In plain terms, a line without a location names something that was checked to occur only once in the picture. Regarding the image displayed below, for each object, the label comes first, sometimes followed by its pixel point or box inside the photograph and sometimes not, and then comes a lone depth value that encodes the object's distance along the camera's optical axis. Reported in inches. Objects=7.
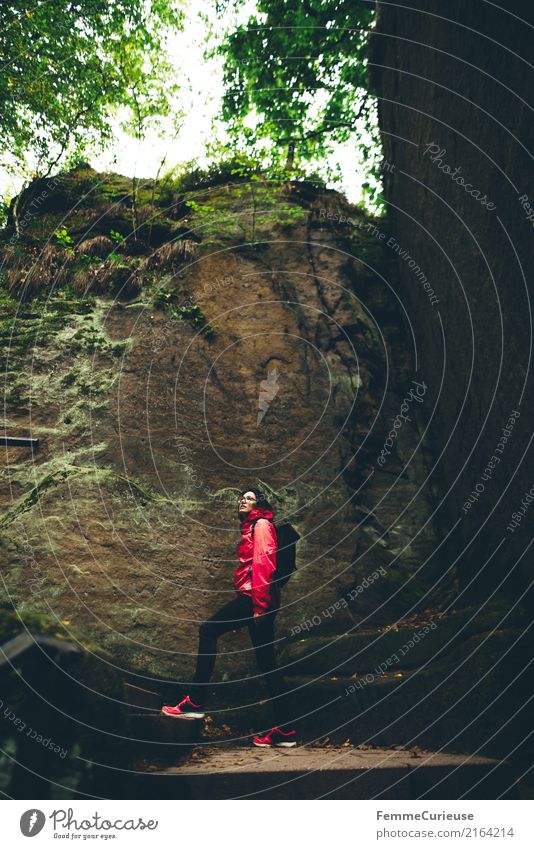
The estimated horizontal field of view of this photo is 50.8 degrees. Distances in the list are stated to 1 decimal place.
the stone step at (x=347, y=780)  186.1
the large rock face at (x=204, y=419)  307.6
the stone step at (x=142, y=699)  241.8
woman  221.3
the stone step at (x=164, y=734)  214.5
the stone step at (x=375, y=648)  259.4
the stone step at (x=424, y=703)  207.2
